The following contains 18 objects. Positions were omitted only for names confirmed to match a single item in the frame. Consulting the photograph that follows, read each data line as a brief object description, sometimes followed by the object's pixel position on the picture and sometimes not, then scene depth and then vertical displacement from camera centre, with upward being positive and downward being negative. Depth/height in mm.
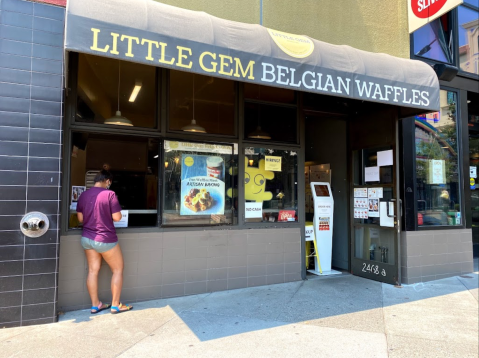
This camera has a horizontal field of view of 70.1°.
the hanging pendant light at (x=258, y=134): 5430 +1016
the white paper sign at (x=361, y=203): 6043 -82
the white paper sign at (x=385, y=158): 5602 +680
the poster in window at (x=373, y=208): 5820 -165
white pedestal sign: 6262 -513
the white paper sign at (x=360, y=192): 6035 +105
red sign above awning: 5320 +3139
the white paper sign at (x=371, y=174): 5879 +436
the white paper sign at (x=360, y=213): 6039 -266
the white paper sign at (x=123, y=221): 4650 -329
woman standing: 4082 -487
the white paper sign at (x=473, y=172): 7229 +576
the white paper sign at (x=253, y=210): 5348 -194
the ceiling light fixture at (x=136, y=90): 5070 +1596
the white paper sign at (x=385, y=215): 5555 -275
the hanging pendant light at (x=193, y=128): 5016 +1028
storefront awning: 3154 +1573
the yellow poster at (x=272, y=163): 5562 +570
